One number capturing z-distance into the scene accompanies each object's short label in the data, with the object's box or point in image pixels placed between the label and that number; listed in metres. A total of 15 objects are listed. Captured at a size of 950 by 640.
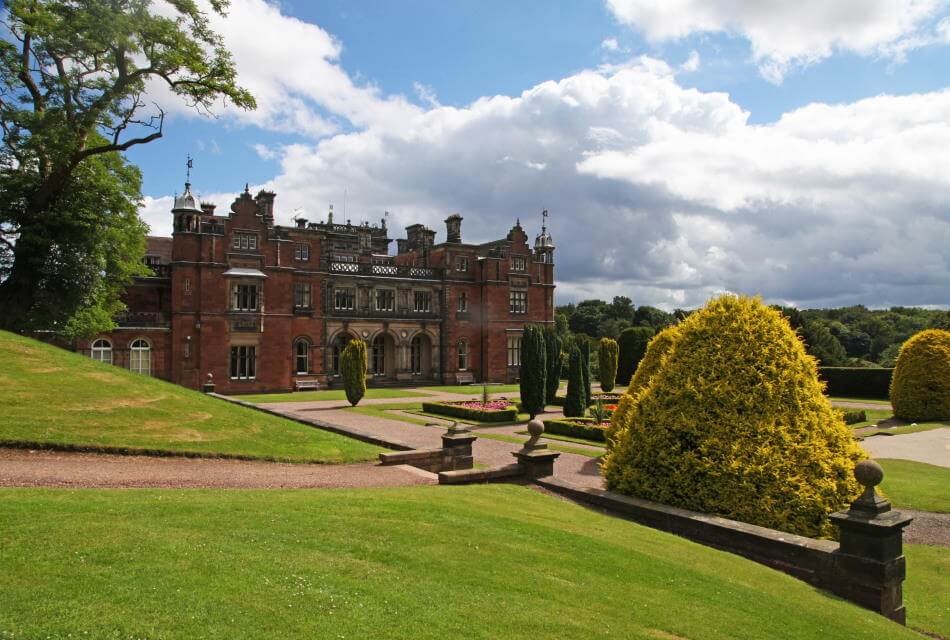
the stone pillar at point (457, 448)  14.88
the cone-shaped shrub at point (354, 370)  31.27
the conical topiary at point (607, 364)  40.31
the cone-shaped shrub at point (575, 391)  26.77
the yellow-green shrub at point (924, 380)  29.58
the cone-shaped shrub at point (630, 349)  51.03
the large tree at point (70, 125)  20.66
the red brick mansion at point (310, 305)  38.56
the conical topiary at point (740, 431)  9.78
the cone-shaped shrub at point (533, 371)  28.73
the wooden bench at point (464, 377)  49.38
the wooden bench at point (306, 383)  42.66
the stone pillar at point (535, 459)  12.80
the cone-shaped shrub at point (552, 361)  30.38
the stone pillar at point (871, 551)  7.91
